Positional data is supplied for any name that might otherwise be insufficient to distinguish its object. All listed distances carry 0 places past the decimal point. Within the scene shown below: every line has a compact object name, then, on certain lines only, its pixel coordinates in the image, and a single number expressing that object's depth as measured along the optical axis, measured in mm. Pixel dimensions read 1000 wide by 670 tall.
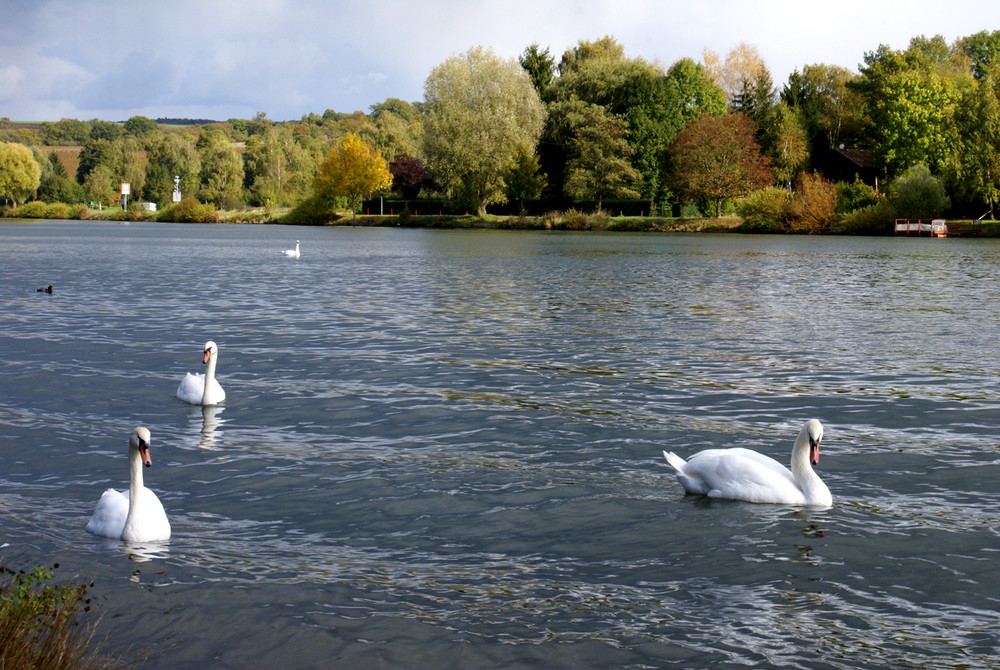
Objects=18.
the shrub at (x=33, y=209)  114375
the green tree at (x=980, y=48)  95500
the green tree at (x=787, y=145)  81438
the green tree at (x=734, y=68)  107500
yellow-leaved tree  95000
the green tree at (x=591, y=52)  106312
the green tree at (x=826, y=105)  88000
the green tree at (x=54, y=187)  129750
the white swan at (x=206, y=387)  11766
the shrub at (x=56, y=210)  114500
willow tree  76875
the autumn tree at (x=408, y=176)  101125
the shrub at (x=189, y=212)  104625
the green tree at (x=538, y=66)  95125
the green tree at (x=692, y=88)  89438
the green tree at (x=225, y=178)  117812
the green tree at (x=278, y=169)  121188
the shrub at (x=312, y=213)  99188
